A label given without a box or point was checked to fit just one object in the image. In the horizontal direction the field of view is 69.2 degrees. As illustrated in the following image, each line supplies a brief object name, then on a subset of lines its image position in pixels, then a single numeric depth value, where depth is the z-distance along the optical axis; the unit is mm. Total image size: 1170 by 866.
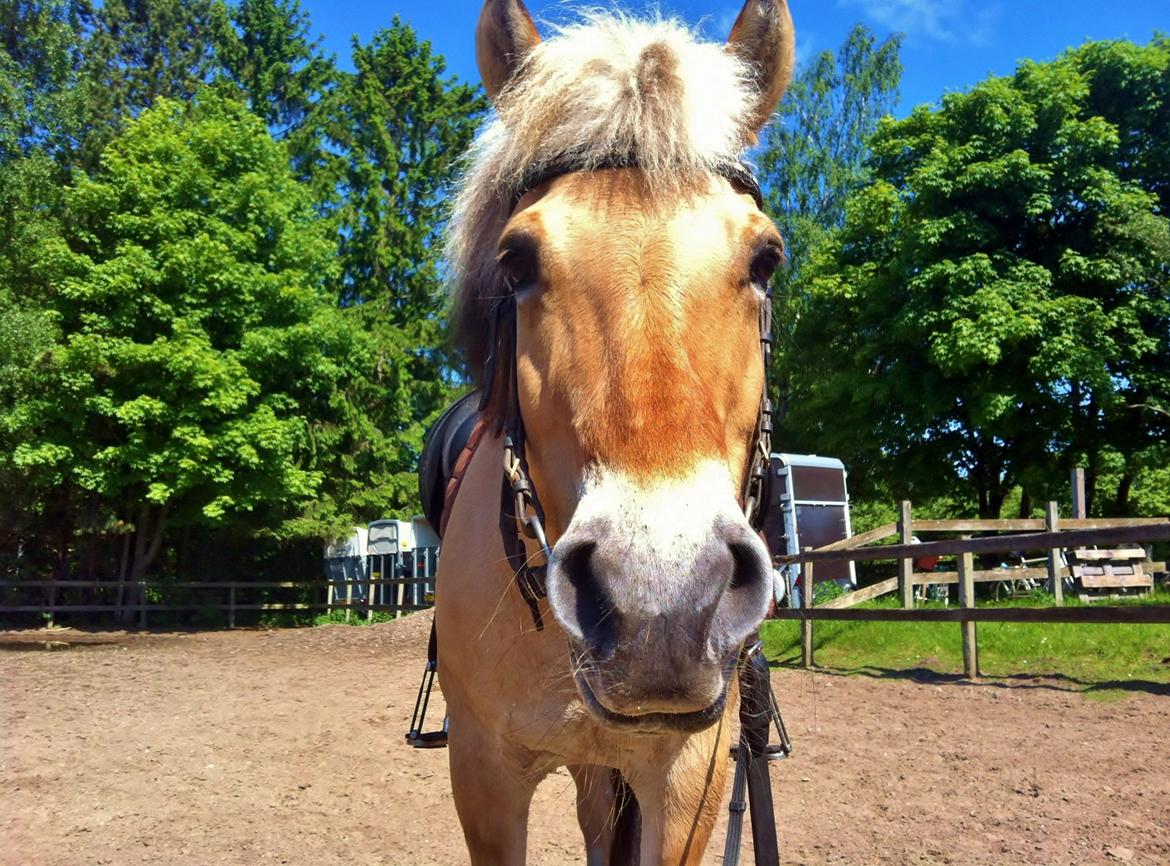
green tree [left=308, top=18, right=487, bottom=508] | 25672
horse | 1497
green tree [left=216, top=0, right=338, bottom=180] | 29500
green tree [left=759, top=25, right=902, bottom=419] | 25656
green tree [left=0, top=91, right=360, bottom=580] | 18672
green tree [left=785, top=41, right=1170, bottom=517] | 18609
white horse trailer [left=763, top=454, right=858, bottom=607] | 17000
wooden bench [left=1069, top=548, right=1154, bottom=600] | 12477
